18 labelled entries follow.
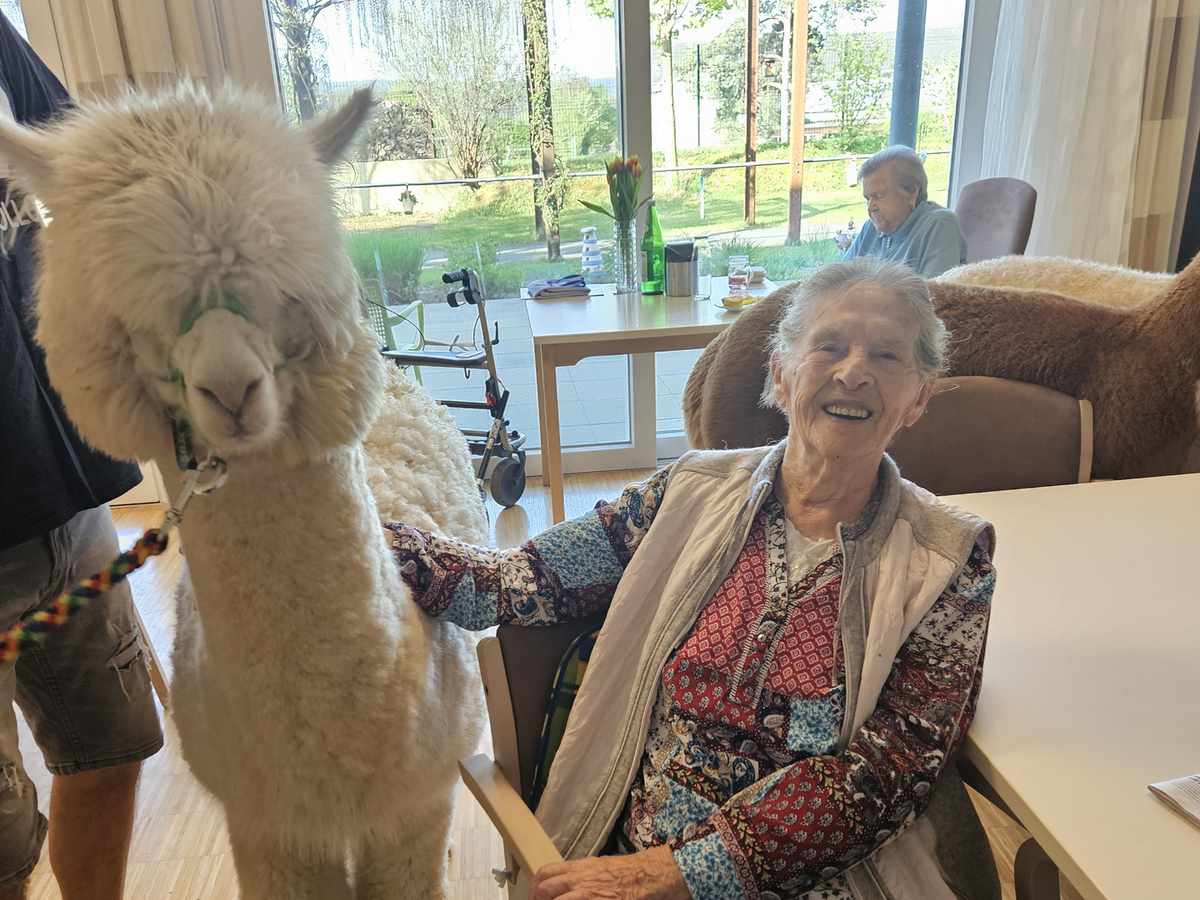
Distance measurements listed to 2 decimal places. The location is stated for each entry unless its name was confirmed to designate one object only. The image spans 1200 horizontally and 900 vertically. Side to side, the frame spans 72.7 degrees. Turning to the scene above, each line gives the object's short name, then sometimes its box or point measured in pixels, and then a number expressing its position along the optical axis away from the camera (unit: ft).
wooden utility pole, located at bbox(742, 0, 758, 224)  10.98
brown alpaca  5.74
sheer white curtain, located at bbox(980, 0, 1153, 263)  10.02
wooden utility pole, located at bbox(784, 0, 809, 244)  11.10
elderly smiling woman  3.04
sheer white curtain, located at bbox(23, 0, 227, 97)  8.51
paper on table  2.52
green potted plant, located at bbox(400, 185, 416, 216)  10.85
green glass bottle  10.10
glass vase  10.09
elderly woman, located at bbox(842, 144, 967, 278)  9.78
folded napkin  10.16
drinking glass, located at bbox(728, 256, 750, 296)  9.52
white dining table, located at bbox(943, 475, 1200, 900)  2.47
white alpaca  2.34
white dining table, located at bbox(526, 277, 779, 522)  8.35
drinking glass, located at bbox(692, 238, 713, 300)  10.09
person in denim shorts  3.55
